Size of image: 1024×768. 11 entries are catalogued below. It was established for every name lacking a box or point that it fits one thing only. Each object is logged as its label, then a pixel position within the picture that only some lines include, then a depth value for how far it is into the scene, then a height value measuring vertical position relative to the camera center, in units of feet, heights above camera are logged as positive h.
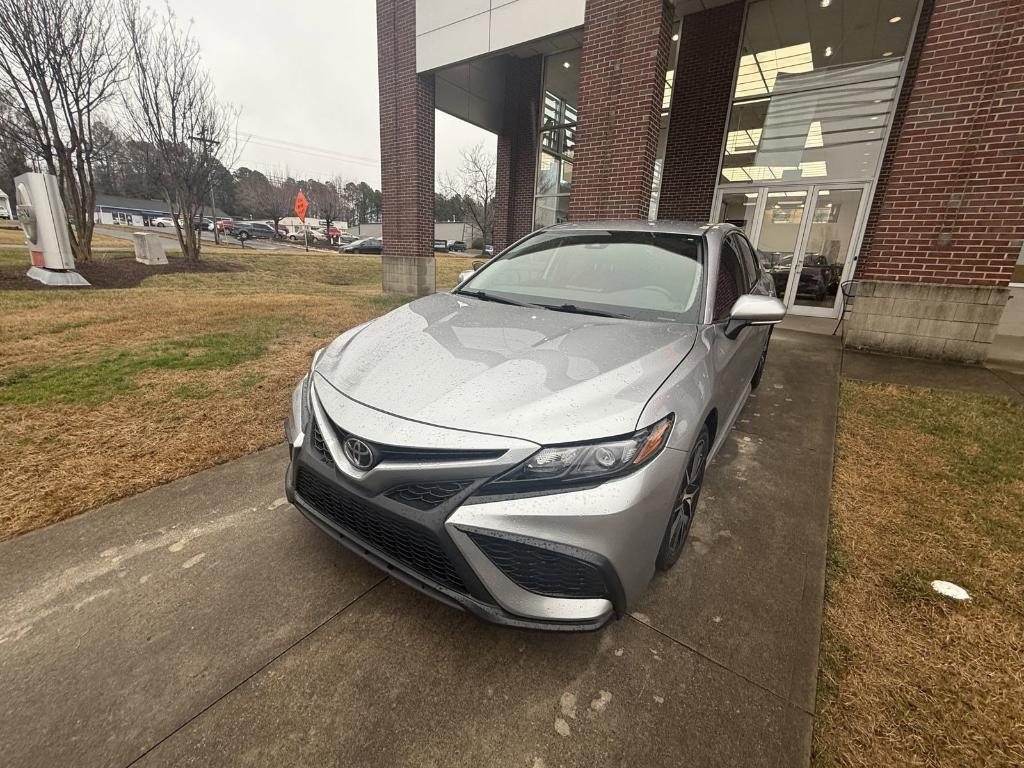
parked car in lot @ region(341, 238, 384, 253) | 108.88 -1.64
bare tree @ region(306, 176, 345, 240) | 186.19 +15.39
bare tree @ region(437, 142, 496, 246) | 137.95 +15.73
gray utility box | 43.98 -2.16
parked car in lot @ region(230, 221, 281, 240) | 135.06 +0.83
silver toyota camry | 4.50 -2.13
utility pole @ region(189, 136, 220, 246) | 46.04 +8.80
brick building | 16.80 +7.00
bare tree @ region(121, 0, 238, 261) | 40.83 +9.00
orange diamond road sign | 100.98 +6.52
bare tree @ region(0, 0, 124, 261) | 31.42 +10.22
